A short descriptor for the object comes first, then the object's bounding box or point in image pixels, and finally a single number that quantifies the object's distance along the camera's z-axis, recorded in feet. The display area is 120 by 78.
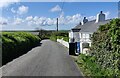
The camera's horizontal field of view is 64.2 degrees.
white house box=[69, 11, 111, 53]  53.22
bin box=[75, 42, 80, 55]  37.96
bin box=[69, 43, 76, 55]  37.16
